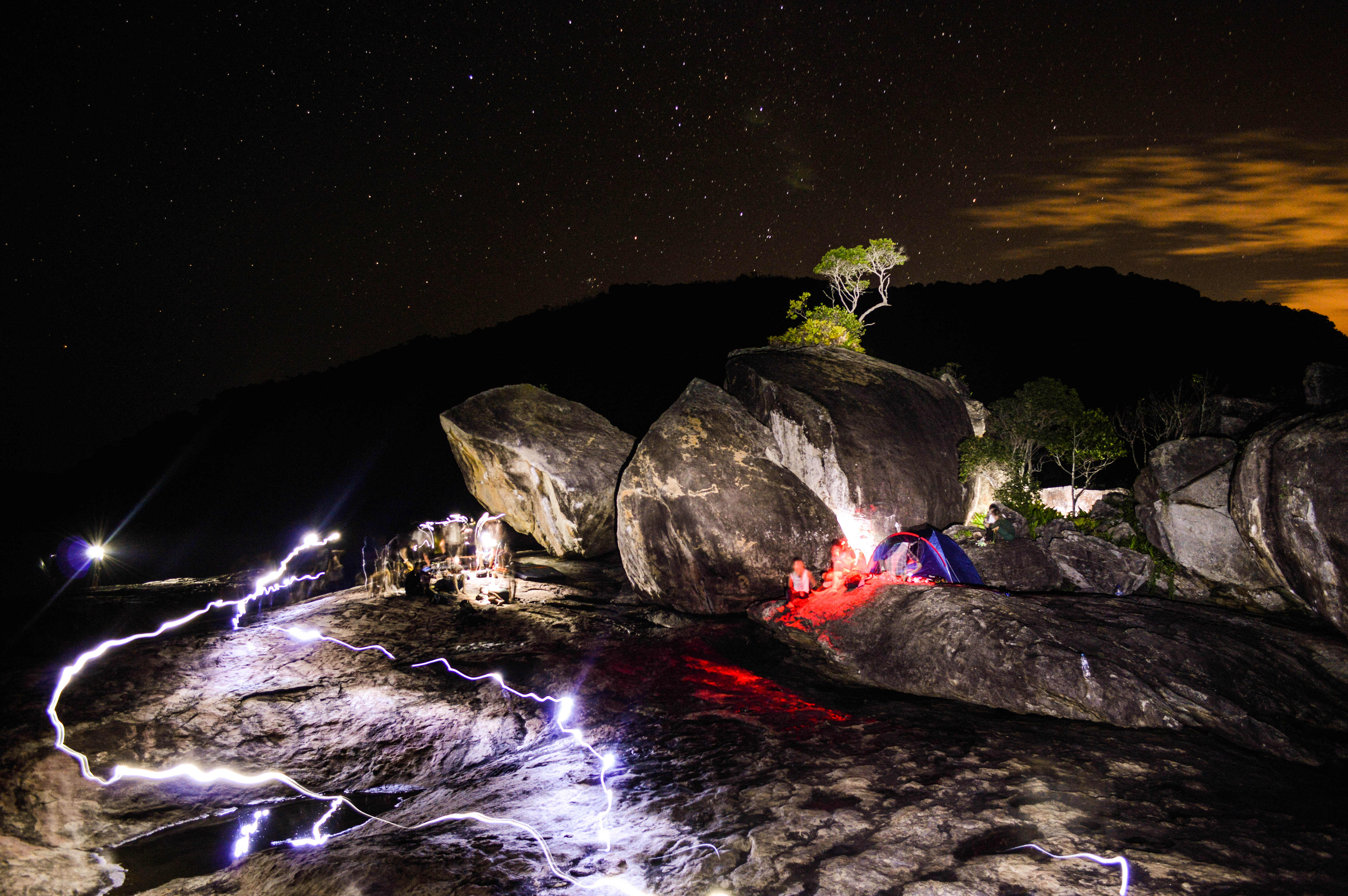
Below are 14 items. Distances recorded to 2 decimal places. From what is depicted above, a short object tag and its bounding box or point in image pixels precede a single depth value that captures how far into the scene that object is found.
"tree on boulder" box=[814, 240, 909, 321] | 25.50
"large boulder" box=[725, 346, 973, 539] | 17.56
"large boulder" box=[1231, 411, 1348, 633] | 10.95
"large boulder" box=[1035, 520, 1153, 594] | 15.74
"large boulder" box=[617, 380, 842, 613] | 16.62
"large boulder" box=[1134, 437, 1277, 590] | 14.30
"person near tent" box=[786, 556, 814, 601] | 15.88
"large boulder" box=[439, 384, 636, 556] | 23.55
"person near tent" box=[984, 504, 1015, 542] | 17.27
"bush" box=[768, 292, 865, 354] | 24.19
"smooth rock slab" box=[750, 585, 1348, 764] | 8.92
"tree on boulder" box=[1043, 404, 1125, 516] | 18.81
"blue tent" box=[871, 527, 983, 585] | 15.09
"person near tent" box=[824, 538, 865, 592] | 16.38
